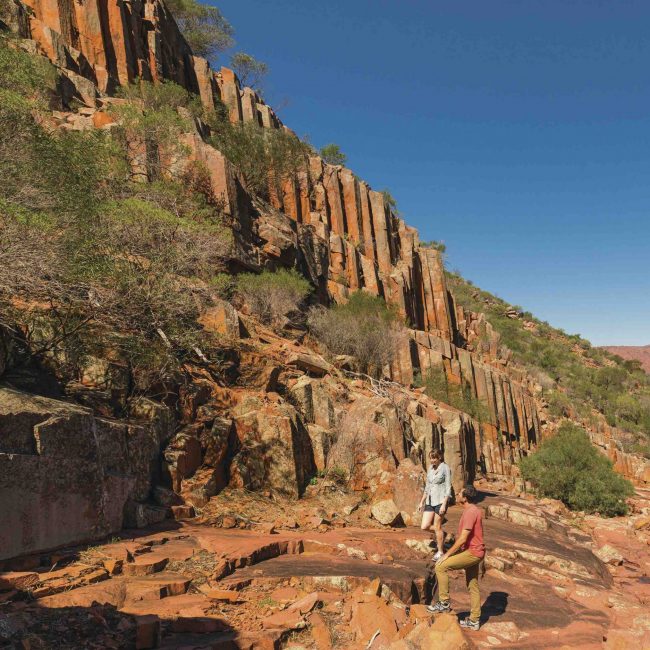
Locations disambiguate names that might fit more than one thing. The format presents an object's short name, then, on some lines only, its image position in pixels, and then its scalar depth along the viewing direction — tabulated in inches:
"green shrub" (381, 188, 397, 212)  1717.3
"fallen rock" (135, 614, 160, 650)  148.8
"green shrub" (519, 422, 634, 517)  746.2
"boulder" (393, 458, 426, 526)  381.7
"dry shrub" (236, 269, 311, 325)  727.1
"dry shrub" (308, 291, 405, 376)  859.4
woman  320.8
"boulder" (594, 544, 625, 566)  454.5
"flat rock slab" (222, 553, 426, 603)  217.0
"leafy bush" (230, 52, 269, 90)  1771.7
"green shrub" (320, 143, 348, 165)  1668.3
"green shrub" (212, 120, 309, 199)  1148.5
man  217.6
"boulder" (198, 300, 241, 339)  488.7
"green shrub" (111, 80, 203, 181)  748.6
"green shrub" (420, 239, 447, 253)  2260.1
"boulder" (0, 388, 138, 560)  207.6
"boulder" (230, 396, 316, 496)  364.2
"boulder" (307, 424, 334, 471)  415.2
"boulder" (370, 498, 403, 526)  361.4
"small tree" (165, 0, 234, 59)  1700.3
